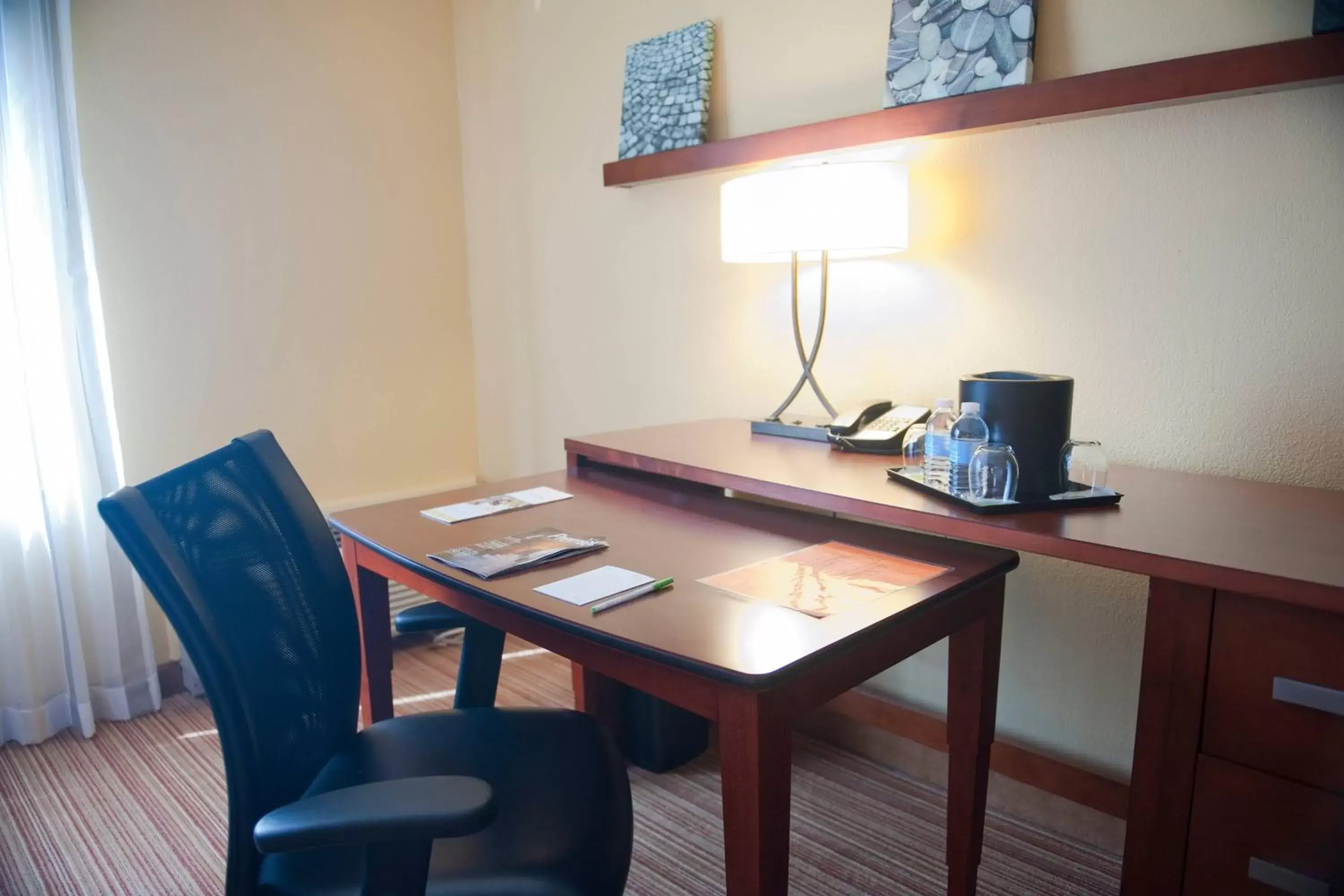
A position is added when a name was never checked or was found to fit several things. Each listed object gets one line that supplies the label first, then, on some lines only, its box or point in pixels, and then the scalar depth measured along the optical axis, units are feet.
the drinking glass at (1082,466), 4.42
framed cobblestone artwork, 7.34
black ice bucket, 4.25
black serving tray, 4.16
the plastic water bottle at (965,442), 4.39
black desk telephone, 5.61
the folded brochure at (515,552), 4.29
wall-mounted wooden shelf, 4.42
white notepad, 3.88
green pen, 3.75
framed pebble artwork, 5.37
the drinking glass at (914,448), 5.24
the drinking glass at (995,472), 4.31
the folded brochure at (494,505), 5.33
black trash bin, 6.87
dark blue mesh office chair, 2.86
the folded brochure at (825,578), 3.83
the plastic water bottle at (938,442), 4.80
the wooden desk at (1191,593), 3.18
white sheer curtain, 7.07
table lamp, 5.62
